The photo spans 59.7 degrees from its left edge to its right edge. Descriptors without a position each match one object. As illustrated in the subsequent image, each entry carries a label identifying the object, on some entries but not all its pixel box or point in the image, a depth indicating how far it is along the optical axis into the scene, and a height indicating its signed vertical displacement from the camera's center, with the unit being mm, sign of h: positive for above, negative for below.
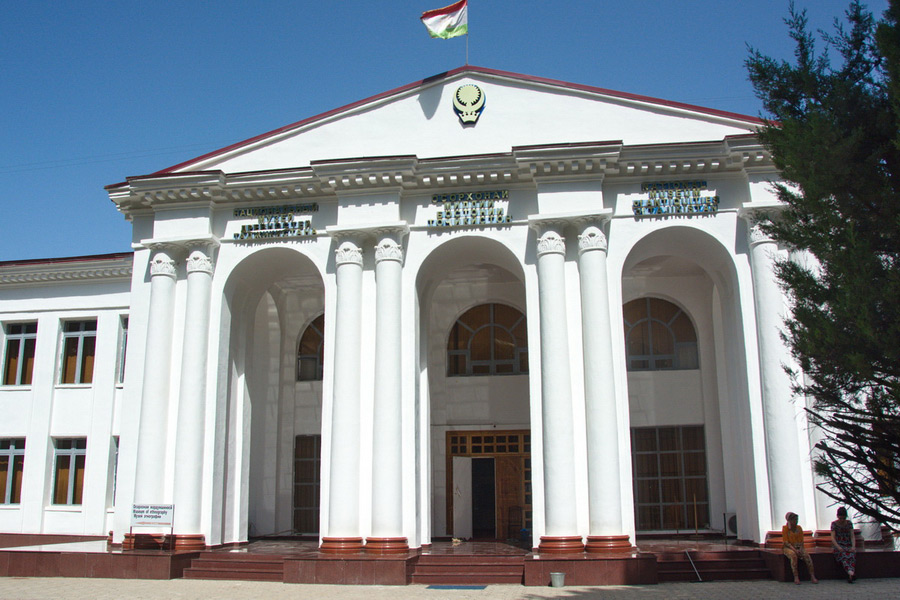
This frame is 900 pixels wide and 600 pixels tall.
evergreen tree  5855 +1840
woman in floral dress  12594 -1007
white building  14773 +3069
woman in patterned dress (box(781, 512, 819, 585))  12820 -1004
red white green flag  16953 +9752
